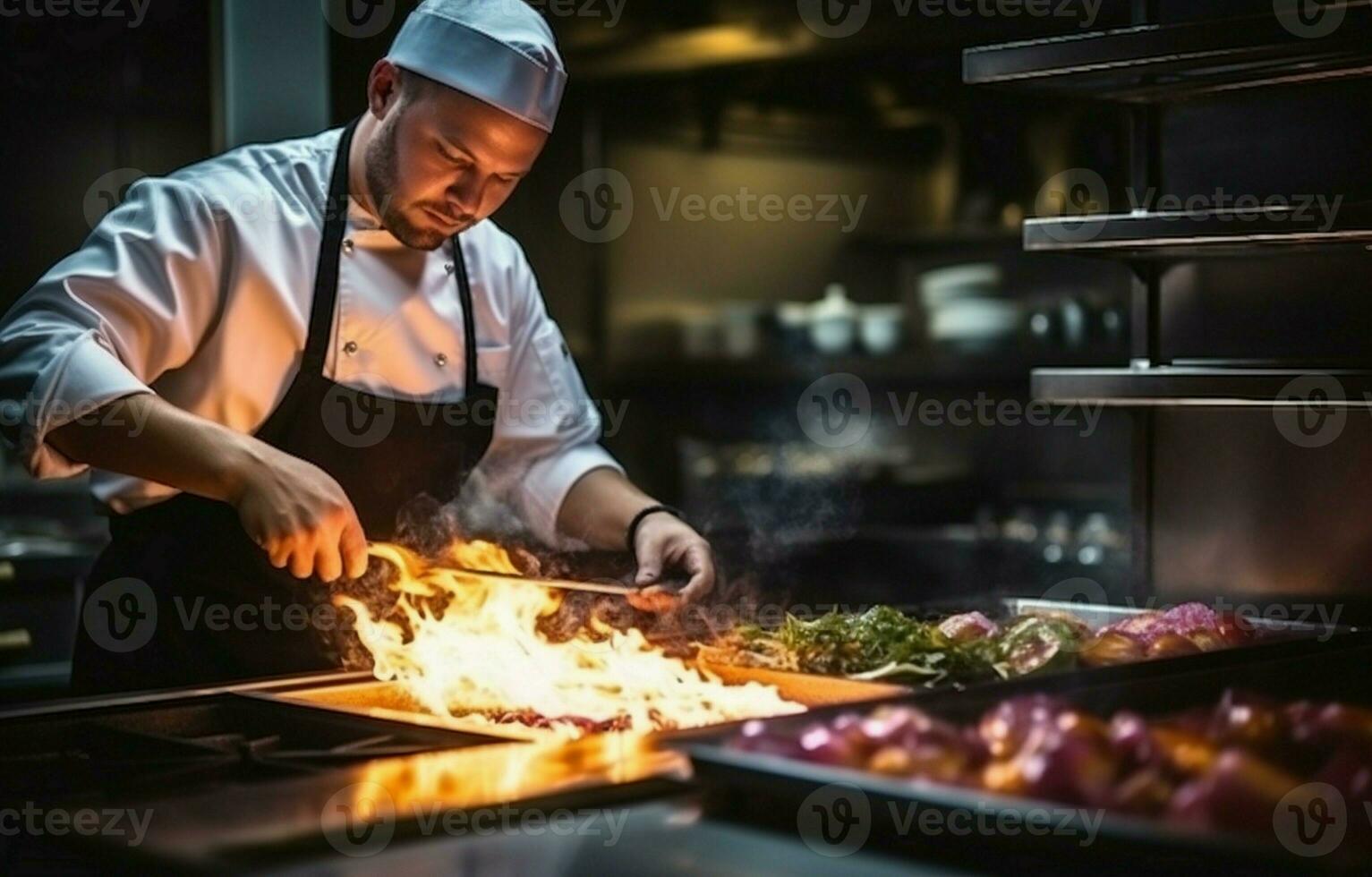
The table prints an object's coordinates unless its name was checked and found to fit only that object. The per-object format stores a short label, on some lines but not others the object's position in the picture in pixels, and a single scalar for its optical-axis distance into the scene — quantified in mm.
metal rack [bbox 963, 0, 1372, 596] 2838
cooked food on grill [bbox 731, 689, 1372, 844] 1779
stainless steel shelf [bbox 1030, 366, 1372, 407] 2842
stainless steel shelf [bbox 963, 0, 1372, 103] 2771
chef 2961
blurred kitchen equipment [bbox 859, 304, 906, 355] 6656
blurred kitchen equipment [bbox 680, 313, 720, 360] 7141
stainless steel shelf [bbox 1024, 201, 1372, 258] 2784
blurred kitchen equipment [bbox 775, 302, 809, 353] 6828
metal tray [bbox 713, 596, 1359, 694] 2498
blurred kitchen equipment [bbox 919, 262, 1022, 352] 6363
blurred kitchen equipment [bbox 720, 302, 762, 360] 7016
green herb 2799
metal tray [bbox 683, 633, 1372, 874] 1551
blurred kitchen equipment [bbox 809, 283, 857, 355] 6730
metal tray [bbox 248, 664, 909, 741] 2682
